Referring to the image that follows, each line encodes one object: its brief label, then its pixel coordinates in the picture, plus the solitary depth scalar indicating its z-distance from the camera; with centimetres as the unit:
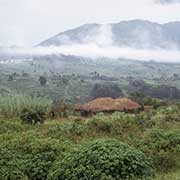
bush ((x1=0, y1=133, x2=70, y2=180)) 1065
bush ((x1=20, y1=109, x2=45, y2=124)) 1982
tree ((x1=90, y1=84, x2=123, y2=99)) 6268
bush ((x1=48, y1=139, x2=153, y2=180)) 979
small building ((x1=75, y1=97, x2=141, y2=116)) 2772
